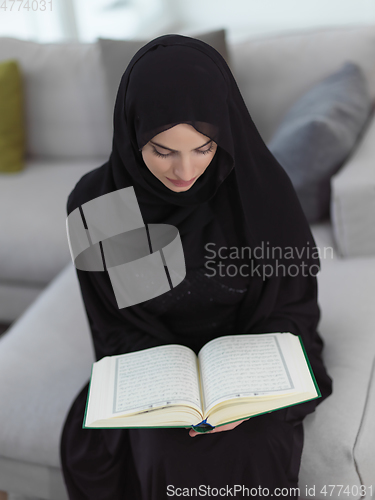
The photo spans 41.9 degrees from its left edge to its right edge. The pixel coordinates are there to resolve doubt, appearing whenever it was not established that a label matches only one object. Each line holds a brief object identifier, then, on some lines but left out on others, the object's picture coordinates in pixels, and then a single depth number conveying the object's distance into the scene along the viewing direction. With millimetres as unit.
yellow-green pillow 2004
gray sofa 1047
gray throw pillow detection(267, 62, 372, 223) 1429
